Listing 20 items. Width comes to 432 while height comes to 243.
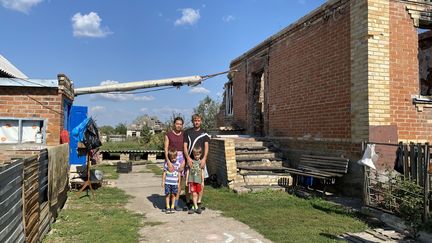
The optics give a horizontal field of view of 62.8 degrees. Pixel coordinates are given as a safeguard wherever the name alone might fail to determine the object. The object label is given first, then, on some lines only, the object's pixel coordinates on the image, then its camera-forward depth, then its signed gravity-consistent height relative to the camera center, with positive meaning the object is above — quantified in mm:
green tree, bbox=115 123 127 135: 62531 +766
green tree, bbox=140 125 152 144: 28812 -113
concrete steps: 9234 -920
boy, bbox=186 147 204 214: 6926 -839
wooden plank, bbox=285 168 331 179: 7964 -909
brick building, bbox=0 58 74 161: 7570 +411
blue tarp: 8656 +42
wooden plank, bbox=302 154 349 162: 8080 -532
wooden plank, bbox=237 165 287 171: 9812 -919
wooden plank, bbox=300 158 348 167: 8020 -648
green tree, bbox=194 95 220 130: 33062 +2509
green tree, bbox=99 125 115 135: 65525 +808
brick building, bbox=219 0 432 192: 7578 +1424
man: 7016 -119
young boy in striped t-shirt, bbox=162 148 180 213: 6820 -906
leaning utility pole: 14141 +2040
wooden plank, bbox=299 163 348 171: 7971 -738
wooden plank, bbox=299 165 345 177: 7983 -837
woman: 6969 -121
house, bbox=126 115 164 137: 55091 +1619
